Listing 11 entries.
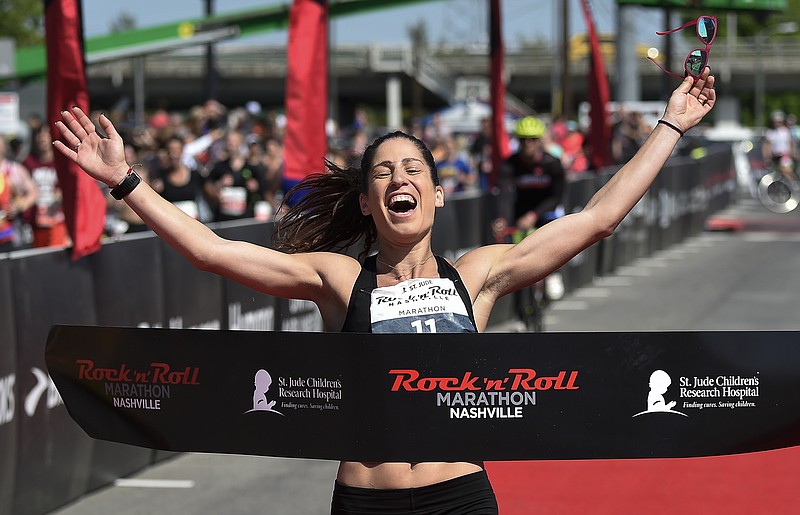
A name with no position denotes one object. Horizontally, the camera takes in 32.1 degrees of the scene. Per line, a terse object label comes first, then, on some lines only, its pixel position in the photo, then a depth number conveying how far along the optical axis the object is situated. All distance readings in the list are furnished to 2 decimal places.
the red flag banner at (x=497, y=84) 15.13
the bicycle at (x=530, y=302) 12.92
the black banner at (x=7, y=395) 6.96
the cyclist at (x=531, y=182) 12.88
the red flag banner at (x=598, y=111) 18.77
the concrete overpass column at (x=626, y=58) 29.73
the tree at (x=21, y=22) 61.25
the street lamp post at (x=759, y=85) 78.04
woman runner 3.89
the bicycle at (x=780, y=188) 29.24
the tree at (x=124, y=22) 118.78
